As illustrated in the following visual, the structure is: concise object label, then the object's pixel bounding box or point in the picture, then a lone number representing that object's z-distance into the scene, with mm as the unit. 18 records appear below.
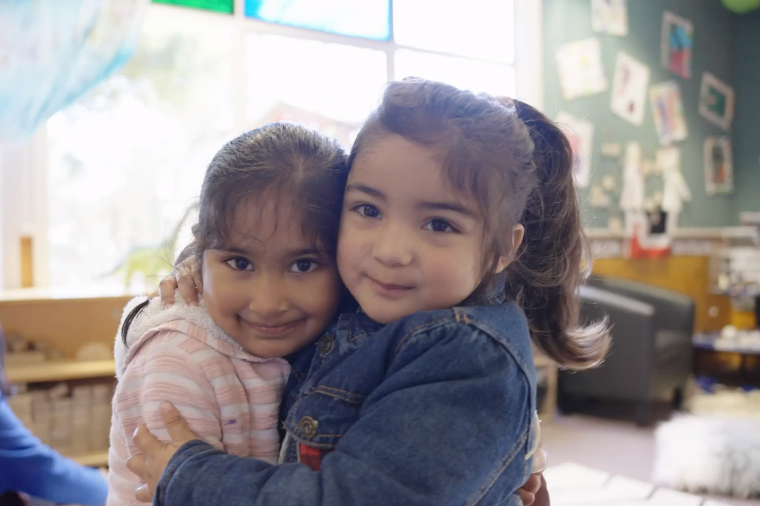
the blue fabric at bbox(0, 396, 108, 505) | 2162
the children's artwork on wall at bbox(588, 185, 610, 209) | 5156
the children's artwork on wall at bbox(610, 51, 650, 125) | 5309
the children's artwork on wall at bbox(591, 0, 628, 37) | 5109
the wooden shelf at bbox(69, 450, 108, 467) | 2848
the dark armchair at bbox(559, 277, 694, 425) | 3945
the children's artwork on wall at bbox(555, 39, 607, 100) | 5055
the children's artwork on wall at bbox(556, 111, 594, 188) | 4992
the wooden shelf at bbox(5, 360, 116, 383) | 2715
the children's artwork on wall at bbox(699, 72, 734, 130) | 6000
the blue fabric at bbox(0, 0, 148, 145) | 2926
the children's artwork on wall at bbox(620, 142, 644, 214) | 5305
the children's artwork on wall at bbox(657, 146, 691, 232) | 5586
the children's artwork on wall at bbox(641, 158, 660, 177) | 5441
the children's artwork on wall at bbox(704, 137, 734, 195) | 5996
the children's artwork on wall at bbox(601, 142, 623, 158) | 5223
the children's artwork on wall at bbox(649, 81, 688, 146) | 5600
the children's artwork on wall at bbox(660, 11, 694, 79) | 5688
